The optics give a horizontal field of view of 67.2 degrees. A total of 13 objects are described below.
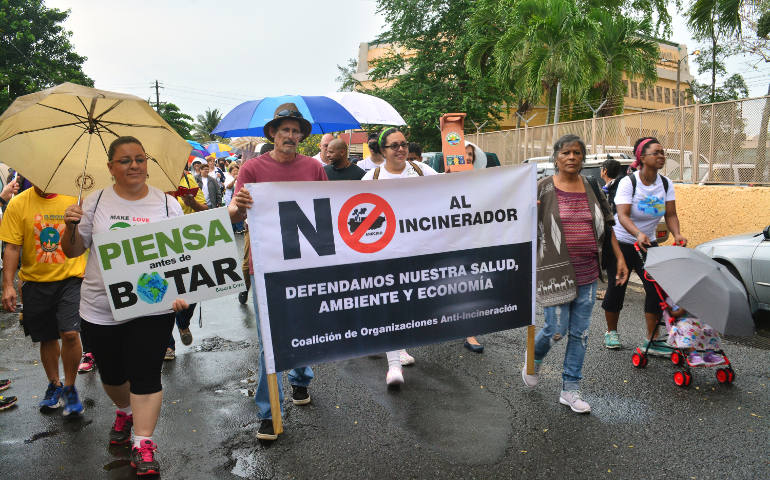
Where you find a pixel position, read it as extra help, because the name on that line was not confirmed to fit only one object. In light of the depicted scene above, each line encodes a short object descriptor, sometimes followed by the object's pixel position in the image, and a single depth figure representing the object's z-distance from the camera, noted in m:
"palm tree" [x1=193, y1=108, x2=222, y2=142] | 103.30
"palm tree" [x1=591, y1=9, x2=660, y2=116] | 25.05
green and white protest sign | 3.41
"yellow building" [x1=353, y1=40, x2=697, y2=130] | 61.44
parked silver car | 6.39
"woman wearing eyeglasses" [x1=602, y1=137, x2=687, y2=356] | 5.27
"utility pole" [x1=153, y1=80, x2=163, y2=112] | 79.21
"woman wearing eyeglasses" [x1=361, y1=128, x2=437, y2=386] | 4.81
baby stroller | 4.75
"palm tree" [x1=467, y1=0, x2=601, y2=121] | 22.41
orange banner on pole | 8.12
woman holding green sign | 3.44
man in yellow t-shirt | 4.36
